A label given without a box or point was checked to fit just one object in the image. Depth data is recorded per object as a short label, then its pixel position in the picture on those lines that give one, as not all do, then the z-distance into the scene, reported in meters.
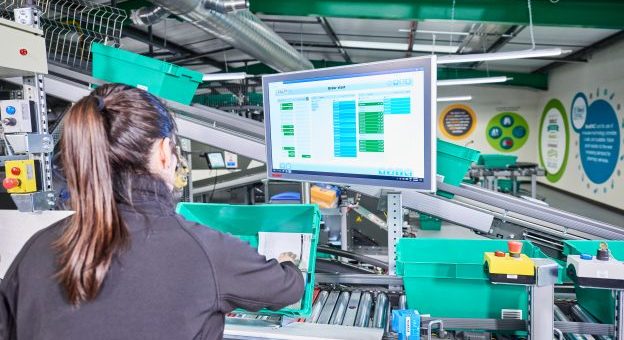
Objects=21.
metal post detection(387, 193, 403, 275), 1.34
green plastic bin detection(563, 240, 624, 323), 1.06
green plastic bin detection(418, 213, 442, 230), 5.45
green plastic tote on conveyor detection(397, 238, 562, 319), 1.07
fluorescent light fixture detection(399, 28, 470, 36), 6.12
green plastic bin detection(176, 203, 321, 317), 1.23
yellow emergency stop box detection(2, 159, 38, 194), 1.56
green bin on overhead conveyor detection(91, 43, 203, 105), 1.88
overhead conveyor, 1.43
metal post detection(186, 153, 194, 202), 3.23
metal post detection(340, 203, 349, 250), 3.01
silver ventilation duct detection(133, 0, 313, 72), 3.38
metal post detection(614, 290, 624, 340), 0.95
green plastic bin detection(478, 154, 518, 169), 6.49
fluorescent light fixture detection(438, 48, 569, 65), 3.51
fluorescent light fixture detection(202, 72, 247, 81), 3.99
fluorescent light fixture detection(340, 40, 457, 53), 7.49
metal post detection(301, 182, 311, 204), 2.46
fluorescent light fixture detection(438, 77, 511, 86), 6.12
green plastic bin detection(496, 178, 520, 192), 7.89
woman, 0.66
